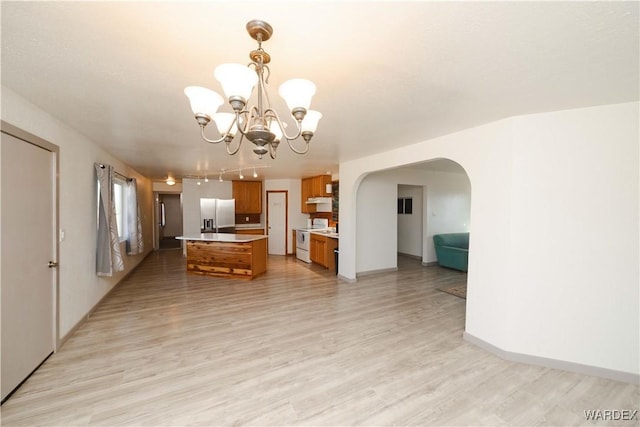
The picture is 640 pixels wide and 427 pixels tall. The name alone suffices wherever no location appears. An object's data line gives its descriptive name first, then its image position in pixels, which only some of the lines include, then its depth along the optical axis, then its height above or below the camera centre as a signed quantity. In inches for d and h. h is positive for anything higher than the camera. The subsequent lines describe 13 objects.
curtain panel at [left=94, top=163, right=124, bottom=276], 131.4 -13.2
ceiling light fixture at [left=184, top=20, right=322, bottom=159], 44.3 +21.8
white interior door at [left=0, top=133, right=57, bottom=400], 74.5 -17.0
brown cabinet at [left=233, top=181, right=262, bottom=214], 305.7 +13.6
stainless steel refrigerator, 280.8 -9.1
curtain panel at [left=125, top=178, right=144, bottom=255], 185.9 -10.5
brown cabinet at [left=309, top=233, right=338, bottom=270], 226.4 -39.2
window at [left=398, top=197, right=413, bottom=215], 288.8 +3.4
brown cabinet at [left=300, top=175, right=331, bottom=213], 264.8 +20.6
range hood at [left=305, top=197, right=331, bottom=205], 271.3 +8.1
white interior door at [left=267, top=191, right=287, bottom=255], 305.6 -19.1
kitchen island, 199.0 -39.3
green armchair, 220.7 -36.9
